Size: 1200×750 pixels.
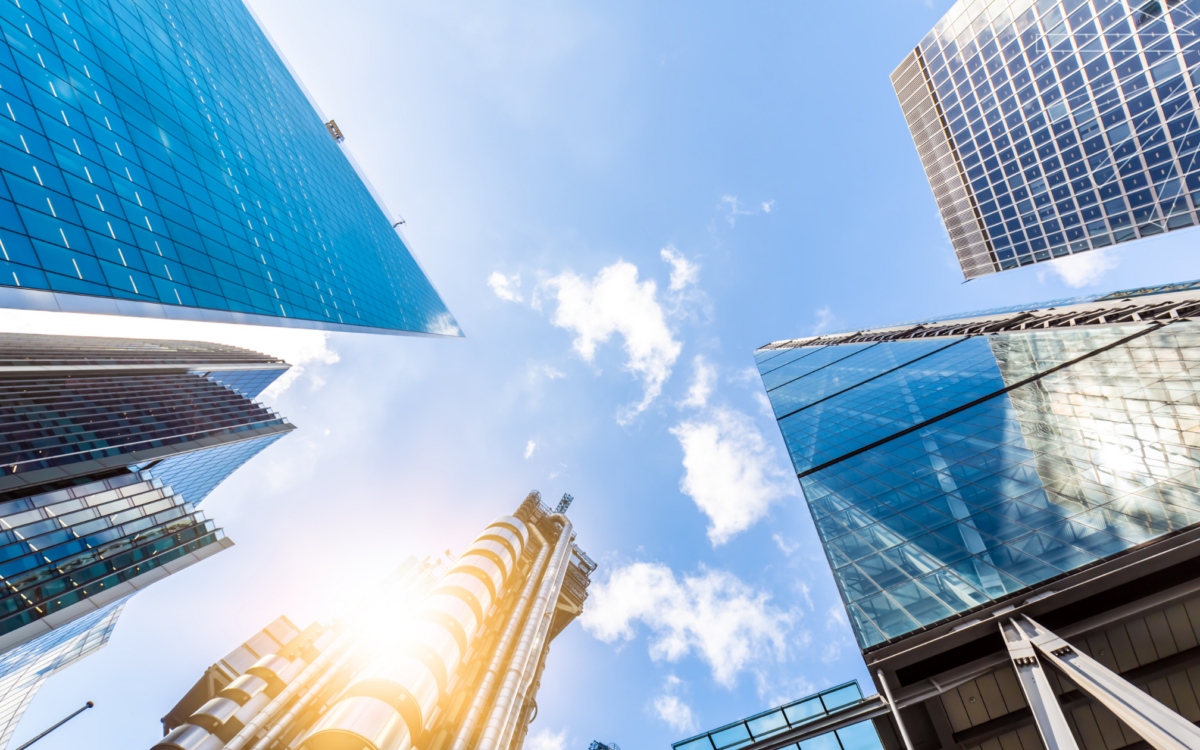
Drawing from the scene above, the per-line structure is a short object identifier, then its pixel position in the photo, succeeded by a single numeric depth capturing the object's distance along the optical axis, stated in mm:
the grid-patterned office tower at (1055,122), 43812
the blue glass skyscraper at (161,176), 21359
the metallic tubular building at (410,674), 16330
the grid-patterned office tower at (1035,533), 11406
